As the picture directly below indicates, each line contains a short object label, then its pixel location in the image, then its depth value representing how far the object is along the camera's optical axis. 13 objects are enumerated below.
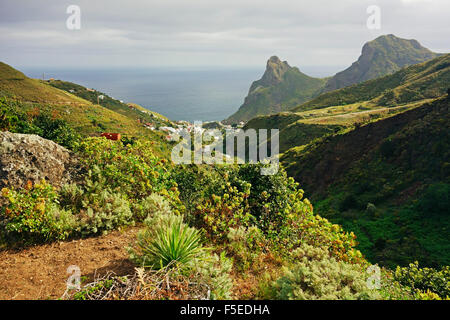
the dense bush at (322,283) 3.53
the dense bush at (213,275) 3.60
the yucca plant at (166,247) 4.09
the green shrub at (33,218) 5.18
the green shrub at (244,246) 5.00
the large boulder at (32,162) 6.18
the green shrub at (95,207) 5.77
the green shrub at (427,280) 7.33
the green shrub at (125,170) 6.89
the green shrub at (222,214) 5.58
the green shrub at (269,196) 6.09
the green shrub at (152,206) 6.15
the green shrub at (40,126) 10.49
